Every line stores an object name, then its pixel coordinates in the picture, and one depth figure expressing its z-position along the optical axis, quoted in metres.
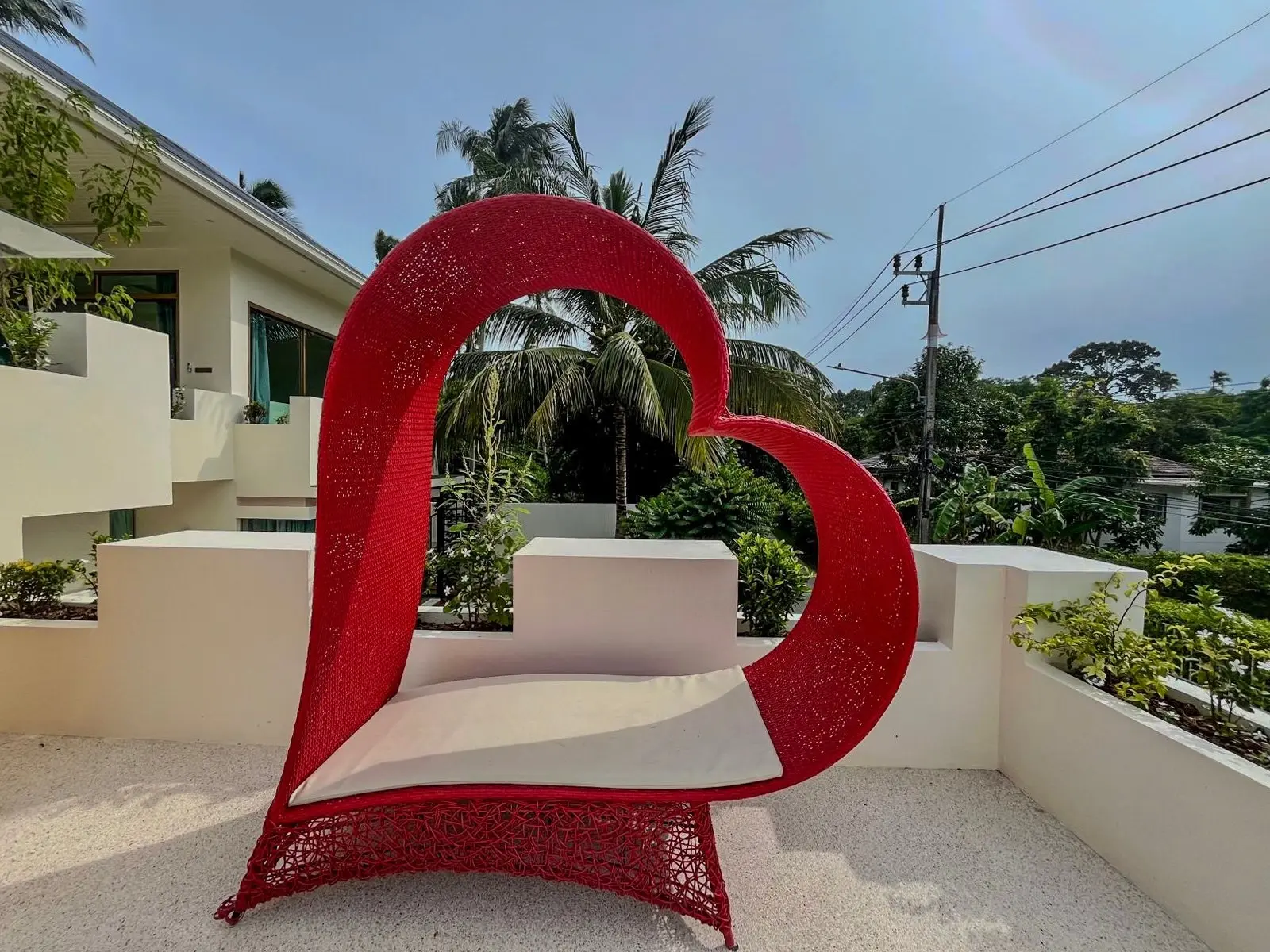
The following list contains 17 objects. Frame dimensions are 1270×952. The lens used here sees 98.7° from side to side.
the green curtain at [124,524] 6.30
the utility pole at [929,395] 10.59
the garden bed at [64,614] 2.92
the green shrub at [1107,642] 2.06
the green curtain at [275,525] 7.19
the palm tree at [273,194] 21.11
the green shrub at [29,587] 3.00
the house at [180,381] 4.15
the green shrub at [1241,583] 7.95
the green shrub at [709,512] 5.76
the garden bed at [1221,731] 1.76
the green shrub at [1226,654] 1.89
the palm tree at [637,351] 7.40
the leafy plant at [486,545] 2.92
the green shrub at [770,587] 2.93
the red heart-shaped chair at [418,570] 1.66
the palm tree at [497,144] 14.49
